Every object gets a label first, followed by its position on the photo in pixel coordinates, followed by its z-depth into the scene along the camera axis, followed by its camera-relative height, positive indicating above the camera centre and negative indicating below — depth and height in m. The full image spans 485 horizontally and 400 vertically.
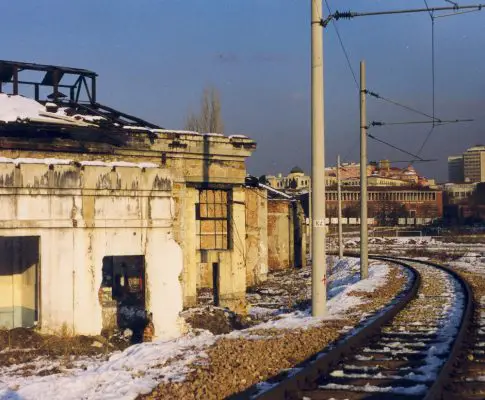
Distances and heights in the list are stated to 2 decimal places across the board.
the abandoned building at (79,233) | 14.23 -0.18
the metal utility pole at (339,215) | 35.92 +0.37
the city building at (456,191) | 155.00 +7.78
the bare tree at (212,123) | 47.69 +7.32
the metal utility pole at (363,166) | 22.22 +1.88
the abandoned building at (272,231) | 31.91 -0.48
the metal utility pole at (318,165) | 13.05 +1.12
